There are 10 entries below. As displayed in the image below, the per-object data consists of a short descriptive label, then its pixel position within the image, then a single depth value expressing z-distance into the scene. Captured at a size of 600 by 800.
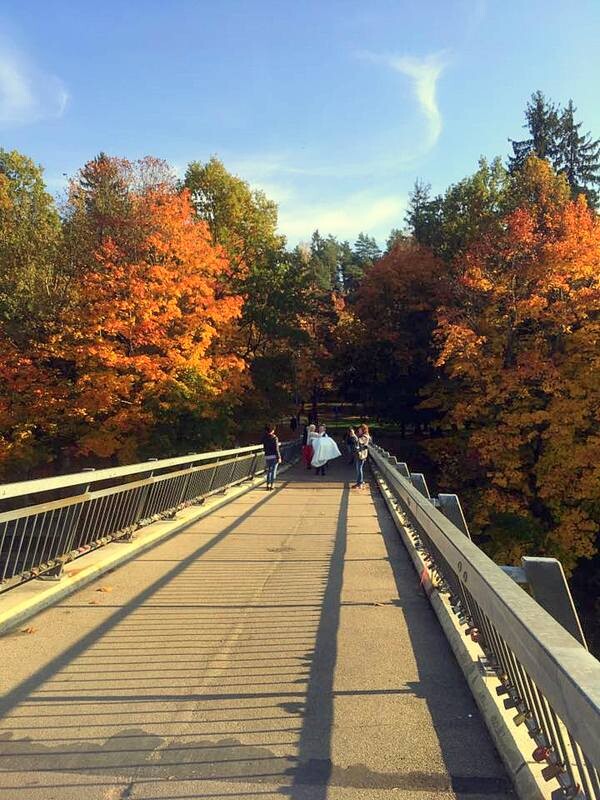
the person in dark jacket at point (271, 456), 17.44
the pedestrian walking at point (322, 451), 23.88
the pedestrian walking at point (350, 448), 26.38
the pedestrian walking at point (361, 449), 18.12
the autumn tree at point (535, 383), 20.61
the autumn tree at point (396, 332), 35.03
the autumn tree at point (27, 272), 23.97
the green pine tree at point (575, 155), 52.94
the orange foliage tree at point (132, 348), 22.25
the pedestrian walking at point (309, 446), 25.34
